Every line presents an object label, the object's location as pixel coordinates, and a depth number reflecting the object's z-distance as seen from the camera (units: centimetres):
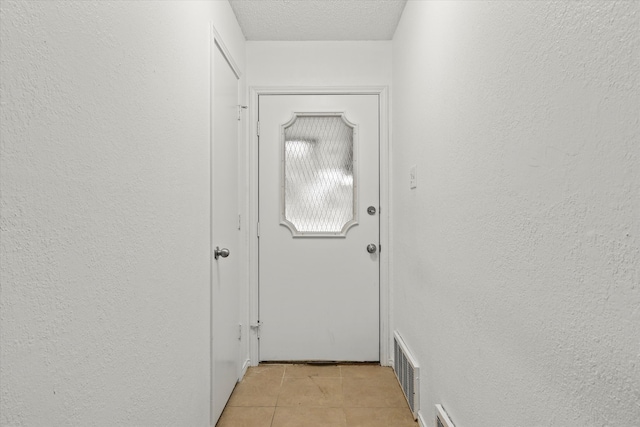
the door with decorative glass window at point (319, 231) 279
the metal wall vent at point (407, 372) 202
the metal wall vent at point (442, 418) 149
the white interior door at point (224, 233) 196
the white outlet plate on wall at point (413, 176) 205
